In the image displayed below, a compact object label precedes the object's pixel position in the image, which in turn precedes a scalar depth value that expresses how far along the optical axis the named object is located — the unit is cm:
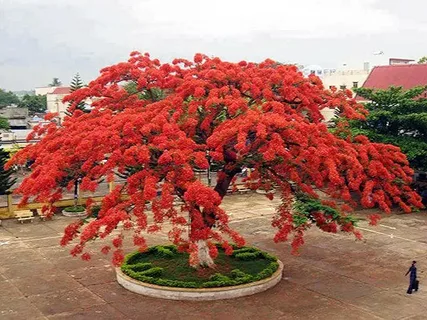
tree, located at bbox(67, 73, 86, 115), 3507
